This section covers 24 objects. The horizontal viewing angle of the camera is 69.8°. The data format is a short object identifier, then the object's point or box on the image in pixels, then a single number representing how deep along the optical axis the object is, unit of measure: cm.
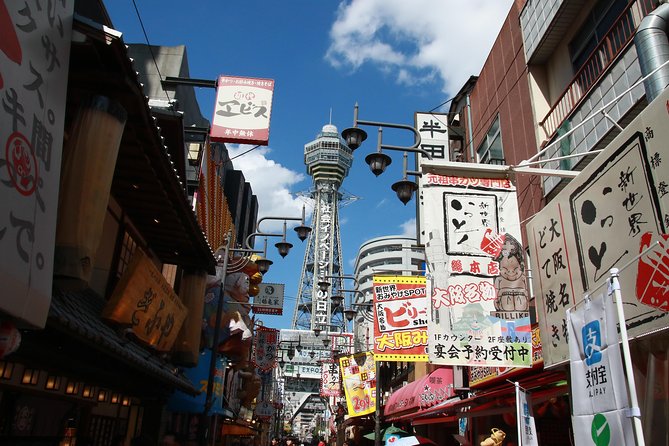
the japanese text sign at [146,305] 866
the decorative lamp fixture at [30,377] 806
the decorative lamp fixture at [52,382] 887
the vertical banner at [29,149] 415
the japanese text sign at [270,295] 3234
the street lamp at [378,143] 1212
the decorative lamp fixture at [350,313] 2729
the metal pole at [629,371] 352
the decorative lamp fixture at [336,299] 2718
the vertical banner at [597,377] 379
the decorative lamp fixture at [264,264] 2169
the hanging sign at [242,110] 1630
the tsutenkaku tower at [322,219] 14800
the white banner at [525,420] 741
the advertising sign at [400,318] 1448
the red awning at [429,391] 1795
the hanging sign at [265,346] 3256
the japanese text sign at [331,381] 4436
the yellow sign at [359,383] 2470
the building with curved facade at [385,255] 13700
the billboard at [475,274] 783
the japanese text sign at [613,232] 480
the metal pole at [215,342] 1506
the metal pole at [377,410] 1815
